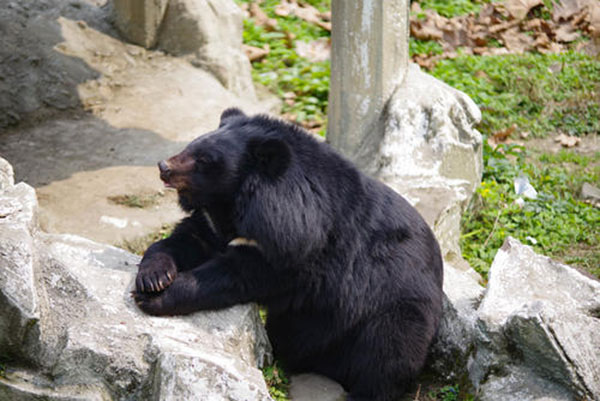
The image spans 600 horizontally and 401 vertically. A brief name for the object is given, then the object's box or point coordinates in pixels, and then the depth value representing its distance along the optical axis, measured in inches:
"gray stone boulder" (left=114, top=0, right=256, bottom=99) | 584.7
